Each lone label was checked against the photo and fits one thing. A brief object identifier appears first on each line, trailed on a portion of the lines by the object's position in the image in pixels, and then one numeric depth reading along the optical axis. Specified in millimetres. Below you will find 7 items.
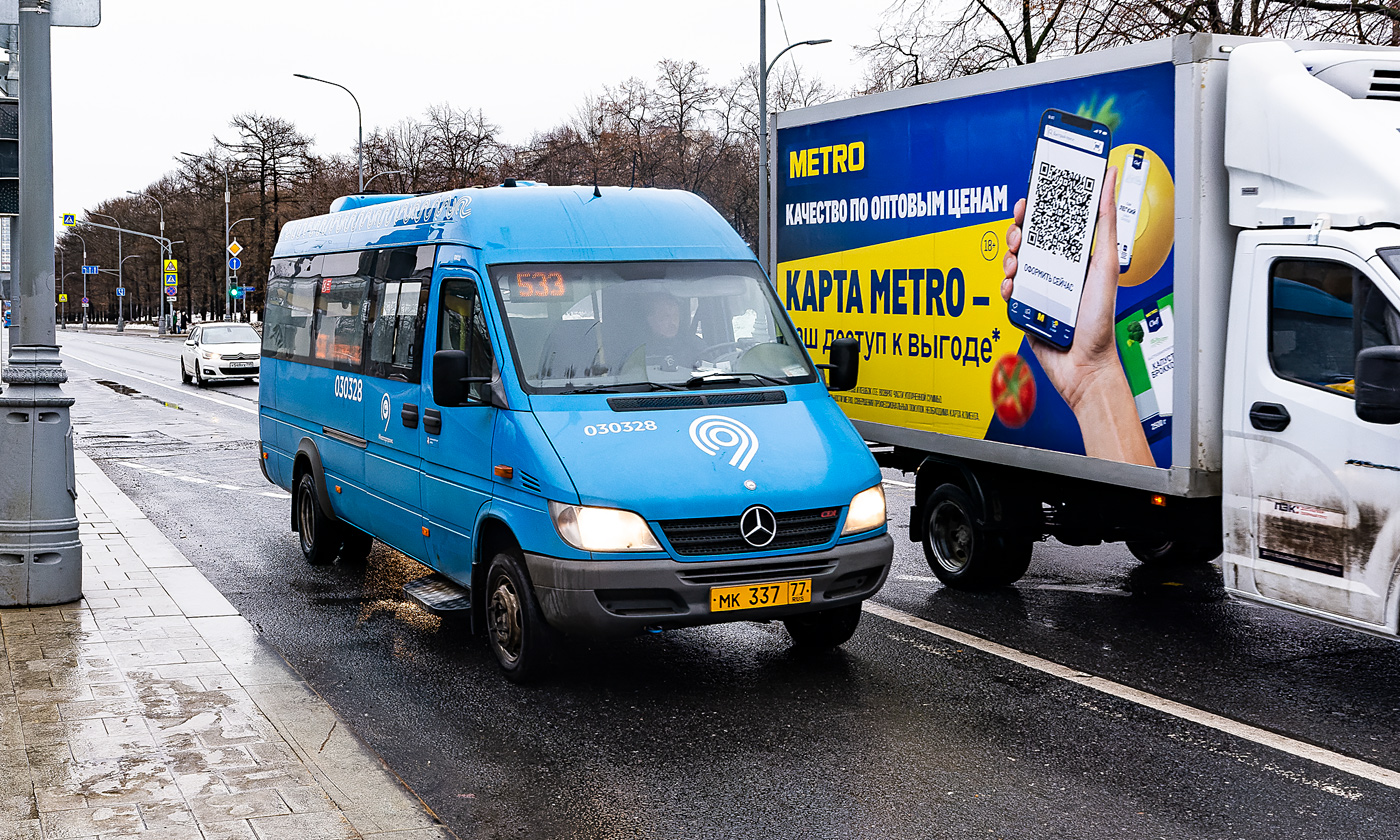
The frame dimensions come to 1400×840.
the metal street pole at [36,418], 7750
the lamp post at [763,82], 32969
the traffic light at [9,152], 7812
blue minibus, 6066
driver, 6848
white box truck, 6004
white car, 30984
